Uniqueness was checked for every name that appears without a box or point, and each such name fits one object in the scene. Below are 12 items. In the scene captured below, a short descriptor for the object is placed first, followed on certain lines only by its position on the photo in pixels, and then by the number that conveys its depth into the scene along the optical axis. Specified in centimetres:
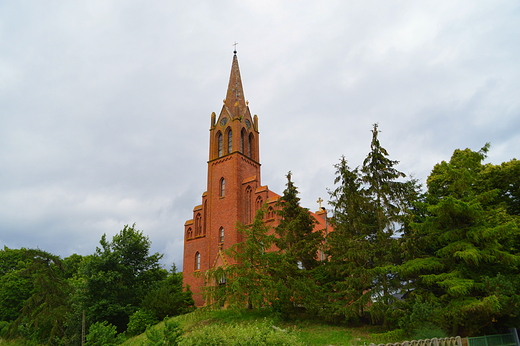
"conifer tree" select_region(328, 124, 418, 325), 1772
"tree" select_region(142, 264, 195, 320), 2837
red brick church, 3397
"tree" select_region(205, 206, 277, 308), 2153
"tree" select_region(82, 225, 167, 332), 2902
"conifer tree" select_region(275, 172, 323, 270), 2223
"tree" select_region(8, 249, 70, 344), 2612
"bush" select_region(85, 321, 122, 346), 1516
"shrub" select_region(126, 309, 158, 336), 2722
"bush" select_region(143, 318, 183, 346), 902
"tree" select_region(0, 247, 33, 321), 4300
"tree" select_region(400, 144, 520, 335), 1471
